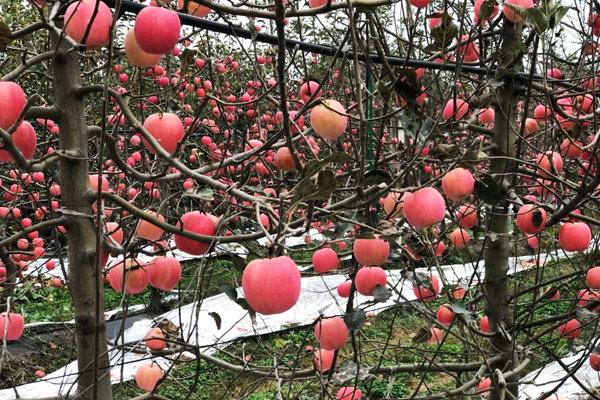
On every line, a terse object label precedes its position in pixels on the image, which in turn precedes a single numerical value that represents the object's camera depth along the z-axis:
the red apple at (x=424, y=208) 1.42
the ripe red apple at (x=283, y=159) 1.69
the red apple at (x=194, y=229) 1.29
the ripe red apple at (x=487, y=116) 2.50
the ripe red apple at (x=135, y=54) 1.35
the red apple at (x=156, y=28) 1.20
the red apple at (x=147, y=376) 2.29
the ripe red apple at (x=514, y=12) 1.72
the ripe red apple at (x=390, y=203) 1.71
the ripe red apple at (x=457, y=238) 2.51
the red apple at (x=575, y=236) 2.15
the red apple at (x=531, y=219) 1.97
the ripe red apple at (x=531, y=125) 2.78
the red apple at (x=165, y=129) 1.36
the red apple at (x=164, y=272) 1.51
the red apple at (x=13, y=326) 1.84
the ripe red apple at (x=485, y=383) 2.41
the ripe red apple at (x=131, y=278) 1.59
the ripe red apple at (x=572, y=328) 2.47
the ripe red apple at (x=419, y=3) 1.62
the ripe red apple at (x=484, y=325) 2.54
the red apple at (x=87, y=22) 1.21
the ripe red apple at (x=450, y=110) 2.19
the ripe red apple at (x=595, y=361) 2.33
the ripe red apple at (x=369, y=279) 1.75
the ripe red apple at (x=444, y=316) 2.31
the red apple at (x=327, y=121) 1.41
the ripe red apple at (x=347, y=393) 2.04
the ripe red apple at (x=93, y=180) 1.66
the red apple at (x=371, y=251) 1.54
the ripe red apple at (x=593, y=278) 2.20
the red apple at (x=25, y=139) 1.32
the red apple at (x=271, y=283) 1.09
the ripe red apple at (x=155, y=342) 1.94
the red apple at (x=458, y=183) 1.61
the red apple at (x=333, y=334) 1.72
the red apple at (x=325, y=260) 1.89
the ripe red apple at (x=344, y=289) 2.28
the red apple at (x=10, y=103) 1.16
